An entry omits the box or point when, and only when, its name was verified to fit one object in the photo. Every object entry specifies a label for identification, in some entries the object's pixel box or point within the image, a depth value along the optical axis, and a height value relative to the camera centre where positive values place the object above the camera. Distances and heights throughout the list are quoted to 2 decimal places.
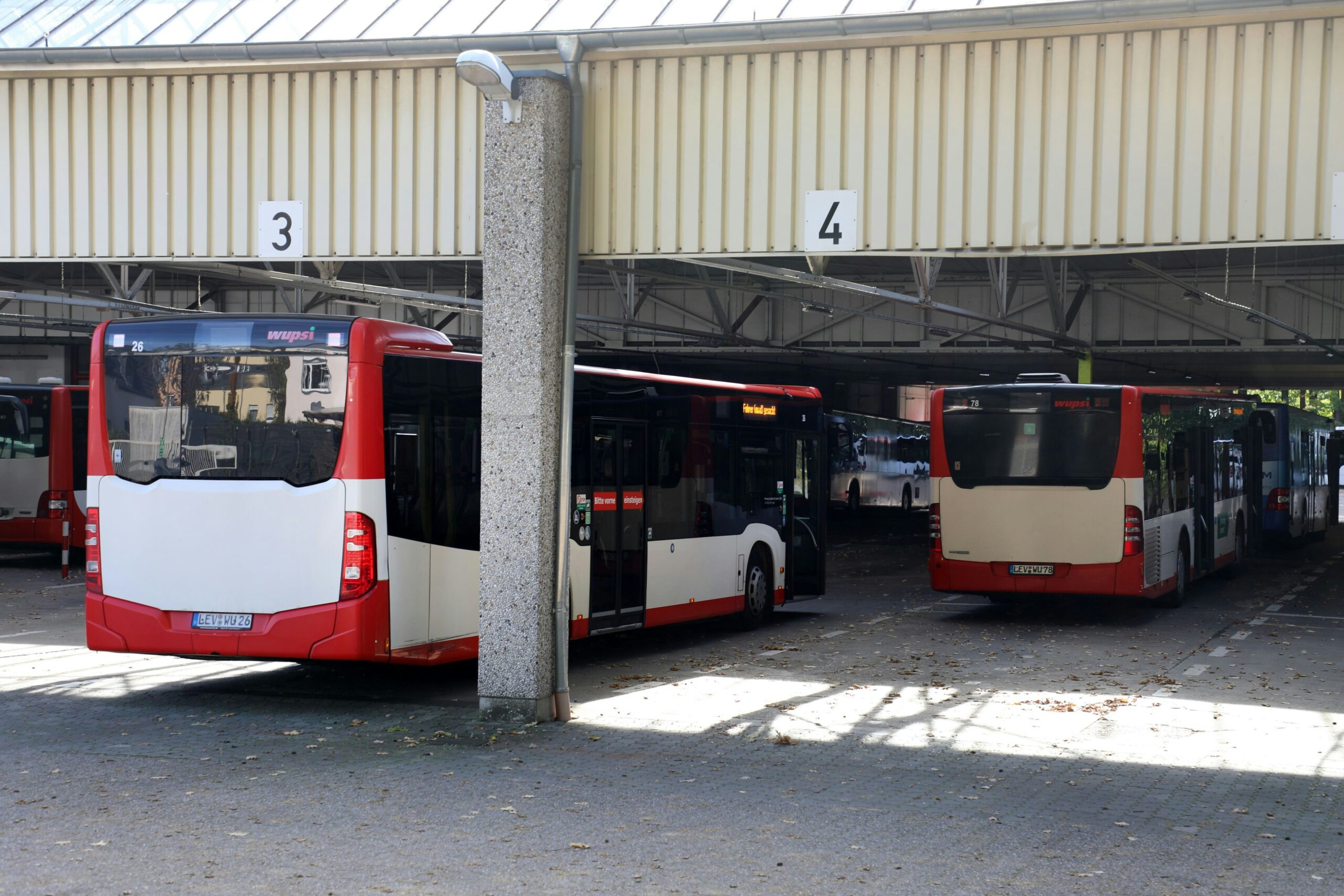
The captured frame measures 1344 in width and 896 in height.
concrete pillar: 9.85 -0.10
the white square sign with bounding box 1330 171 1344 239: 8.89 +1.19
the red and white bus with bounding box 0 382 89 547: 23.28 -1.10
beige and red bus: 16.91 -1.06
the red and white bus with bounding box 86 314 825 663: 10.26 -0.69
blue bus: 29.30 -1.55
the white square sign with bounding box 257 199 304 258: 10.67 +1.24
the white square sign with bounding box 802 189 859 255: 9.77 +1.20
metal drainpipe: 10.00 +0.07
